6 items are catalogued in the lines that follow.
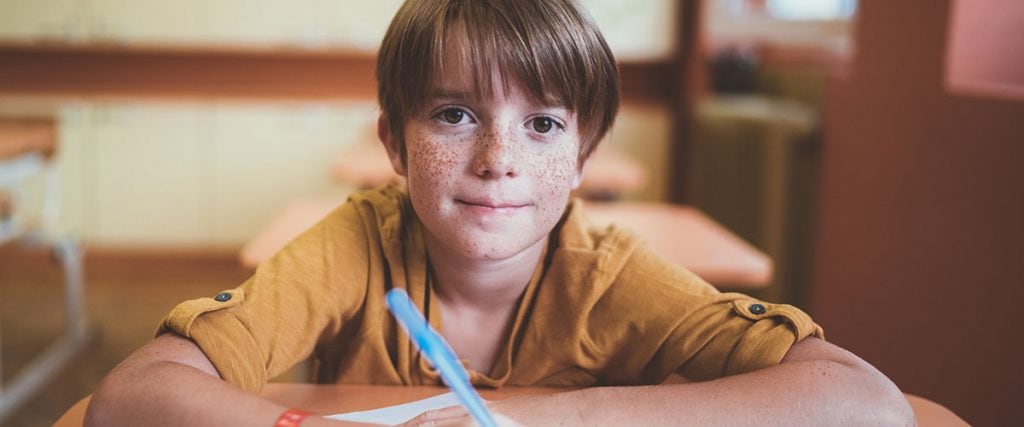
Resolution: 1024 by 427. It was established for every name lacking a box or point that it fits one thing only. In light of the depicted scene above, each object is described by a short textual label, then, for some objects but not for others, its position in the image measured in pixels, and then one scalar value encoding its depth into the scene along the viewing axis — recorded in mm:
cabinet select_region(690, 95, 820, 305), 2766
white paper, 792
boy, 775
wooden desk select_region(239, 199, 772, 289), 1598
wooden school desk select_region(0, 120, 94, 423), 2570
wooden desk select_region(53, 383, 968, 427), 840
